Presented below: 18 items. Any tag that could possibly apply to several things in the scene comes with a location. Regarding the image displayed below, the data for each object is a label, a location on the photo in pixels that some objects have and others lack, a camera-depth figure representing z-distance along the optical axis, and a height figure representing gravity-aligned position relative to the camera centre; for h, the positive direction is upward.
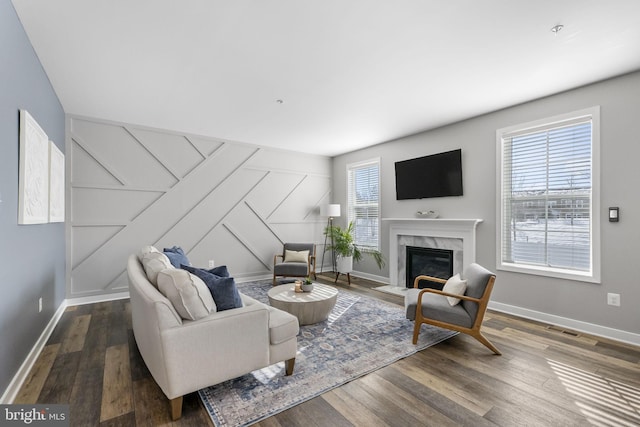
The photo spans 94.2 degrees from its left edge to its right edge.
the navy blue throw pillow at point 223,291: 2.10 -0.54
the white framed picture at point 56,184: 2.95 +0.34
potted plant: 5.50 -0.69
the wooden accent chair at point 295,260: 5.07 -0.82
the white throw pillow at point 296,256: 5.32 -0.74
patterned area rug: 1.92 -1.23
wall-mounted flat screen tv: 4.39 +0.61
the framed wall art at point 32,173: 2.14 +0.34
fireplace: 4.53 -0.79
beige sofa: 1.75 -0.83
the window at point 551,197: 3.22 +0.20
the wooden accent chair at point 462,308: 2.66 -0.88
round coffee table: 3.19 -0.96
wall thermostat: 2.98 +0.00
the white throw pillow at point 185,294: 1.86 -0.50
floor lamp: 5.96 +0.10
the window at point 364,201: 5.81 +0.28
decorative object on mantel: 4.70 +0.01
